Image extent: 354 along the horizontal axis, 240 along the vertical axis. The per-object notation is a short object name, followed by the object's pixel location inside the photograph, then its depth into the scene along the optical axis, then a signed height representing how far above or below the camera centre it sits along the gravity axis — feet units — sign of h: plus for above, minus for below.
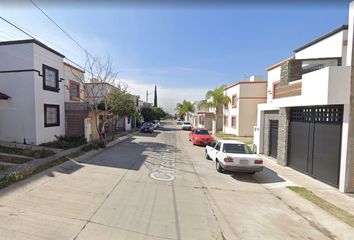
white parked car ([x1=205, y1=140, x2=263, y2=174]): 26.68 -5.94
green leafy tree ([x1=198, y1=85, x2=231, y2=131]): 93.09 +7.84
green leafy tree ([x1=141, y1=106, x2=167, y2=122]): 135.64 +0.34
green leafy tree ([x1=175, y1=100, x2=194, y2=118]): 202.26 +7.45
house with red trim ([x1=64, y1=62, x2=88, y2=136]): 51.98 -0.42
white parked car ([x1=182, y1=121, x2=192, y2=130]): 120.85 -7.80
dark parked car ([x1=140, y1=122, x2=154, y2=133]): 91.57 -6.72
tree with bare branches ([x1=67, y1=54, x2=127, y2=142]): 50.69 +6.90
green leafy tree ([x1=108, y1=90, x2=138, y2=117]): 54.95 +2.92
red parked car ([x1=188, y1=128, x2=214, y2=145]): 57.00 -6.78
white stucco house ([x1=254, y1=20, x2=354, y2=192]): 22.88 -0.14
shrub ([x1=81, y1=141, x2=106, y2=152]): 41.46 -7.41
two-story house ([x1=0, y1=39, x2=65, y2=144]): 40.11 +4.42
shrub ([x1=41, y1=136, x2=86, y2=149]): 42.55 -7.02
